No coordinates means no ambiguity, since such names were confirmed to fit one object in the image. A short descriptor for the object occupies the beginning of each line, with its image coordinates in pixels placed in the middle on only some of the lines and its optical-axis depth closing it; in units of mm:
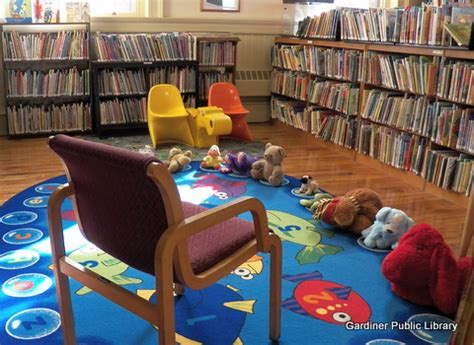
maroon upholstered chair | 1438
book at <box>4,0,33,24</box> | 4992
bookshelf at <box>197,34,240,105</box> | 5695
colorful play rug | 2020
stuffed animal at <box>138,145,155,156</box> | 4461
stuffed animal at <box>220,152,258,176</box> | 4102
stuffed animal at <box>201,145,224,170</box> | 4301
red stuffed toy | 2170
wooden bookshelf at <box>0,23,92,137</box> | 5133
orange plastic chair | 5328
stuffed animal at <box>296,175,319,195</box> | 3713
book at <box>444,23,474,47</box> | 3465
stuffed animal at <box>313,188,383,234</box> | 2988
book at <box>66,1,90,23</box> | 5211
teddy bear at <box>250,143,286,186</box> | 3867
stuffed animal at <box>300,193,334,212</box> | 3363
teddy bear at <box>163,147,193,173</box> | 4168
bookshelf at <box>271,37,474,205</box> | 3611
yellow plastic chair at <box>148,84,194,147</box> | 4965
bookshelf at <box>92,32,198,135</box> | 5293
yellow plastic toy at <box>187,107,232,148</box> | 4887
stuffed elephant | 2801
